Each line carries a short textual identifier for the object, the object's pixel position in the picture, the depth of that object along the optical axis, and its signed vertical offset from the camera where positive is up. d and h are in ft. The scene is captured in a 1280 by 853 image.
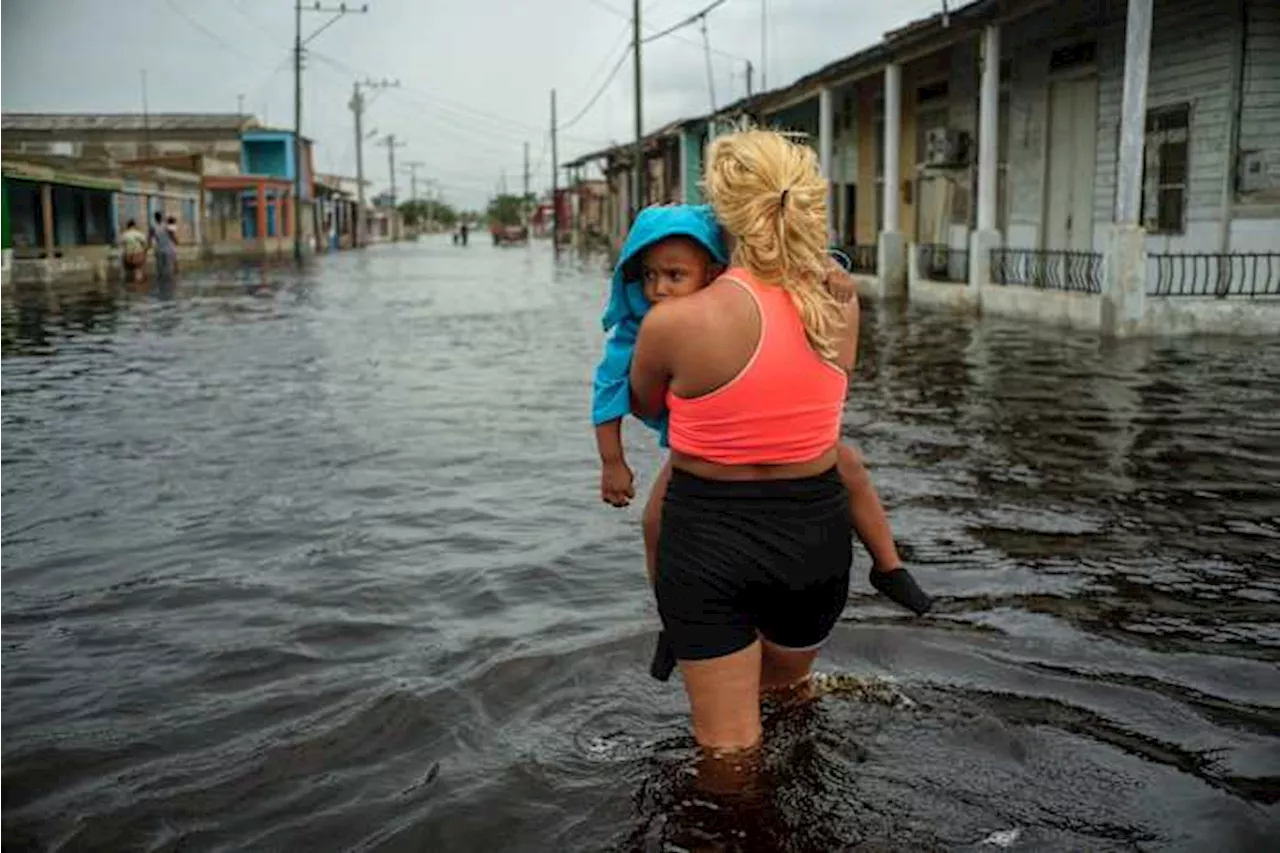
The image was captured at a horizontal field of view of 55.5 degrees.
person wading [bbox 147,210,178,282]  101.71 -0.24
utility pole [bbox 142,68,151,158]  209.05 +20.44
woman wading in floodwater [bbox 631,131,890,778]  9.01 -1.38
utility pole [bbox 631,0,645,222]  116.47 +11.98
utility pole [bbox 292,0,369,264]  165.39 +21.99
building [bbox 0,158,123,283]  92.73 +2.70
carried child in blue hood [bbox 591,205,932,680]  9.56 -0.76
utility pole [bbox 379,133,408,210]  382.83 +31.65
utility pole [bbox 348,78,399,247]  259.39 +18.81
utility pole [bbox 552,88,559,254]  224.74 +8.61
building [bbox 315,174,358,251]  244.63 +8.51
